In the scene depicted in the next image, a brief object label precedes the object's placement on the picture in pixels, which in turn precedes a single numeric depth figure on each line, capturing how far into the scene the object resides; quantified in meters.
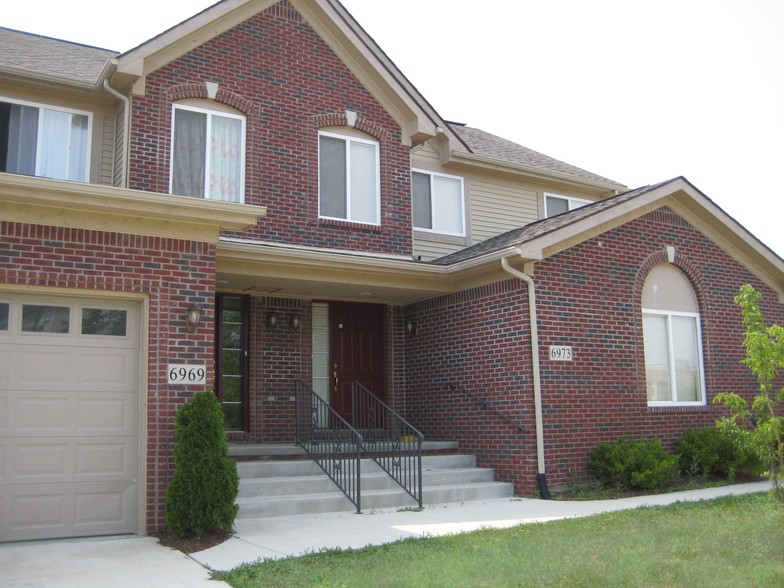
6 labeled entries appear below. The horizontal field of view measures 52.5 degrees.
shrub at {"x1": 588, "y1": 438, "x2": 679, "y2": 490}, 11.28
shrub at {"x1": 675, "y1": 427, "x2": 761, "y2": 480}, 12.37
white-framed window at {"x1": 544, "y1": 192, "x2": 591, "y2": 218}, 17.52
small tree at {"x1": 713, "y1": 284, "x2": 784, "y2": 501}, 8.27
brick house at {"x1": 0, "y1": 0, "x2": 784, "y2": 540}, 8.90
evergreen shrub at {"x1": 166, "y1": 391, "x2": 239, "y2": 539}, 8.22
